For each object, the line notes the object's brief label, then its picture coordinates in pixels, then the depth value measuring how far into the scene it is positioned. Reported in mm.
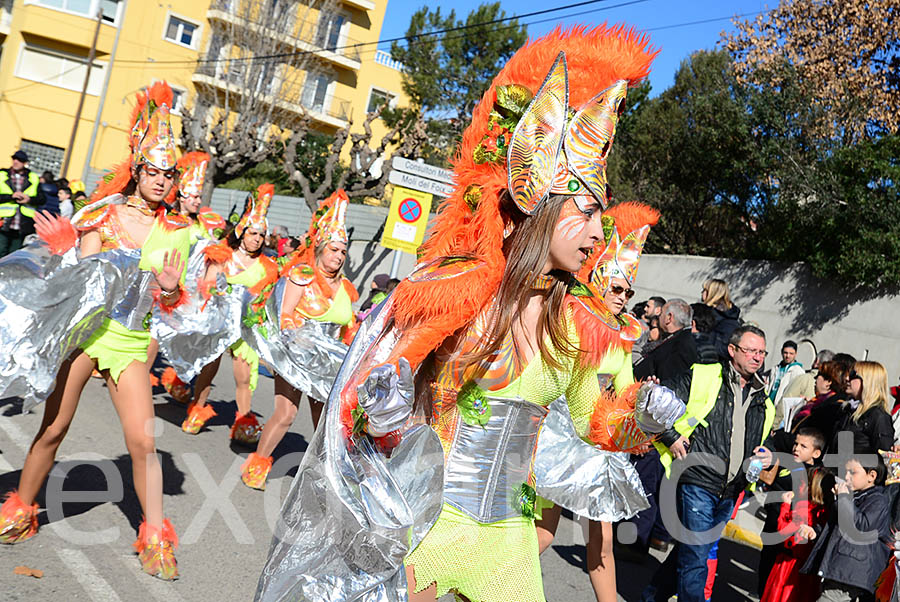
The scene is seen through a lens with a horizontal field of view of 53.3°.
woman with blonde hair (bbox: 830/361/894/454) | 6438
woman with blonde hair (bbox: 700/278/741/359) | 5945
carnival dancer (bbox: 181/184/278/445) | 7770
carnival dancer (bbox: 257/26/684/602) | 2506
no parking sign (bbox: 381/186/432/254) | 13164
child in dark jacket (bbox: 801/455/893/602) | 5266
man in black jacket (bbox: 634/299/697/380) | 5820
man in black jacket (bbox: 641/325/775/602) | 5477
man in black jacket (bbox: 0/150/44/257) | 12758
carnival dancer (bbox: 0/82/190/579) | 4488
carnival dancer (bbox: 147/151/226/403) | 8602
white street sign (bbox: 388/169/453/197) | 12547
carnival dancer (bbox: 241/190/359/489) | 6918
